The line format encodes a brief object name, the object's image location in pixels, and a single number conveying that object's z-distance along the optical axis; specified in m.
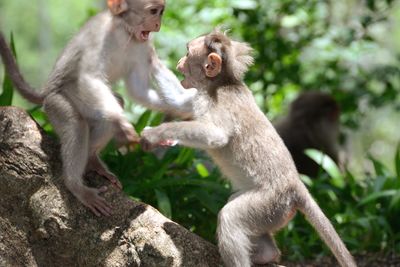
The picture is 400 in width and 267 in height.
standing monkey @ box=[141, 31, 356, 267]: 8.15
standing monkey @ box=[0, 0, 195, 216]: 8.66
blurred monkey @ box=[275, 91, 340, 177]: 19.25
